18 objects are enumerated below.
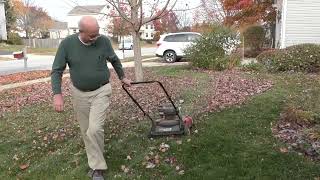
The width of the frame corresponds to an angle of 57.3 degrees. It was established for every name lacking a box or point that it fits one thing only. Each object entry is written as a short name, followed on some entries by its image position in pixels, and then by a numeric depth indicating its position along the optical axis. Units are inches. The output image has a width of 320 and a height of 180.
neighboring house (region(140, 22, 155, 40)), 2684.9
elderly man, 126.2
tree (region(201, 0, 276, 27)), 660.9
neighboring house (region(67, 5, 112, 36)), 2313.4
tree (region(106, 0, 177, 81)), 278.4
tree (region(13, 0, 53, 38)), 1719.5
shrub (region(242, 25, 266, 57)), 643.3
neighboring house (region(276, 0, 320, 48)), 527.0
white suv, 562.6
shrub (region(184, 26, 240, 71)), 380.4
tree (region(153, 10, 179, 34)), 1604.8
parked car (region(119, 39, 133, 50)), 1323.3
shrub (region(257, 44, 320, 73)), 354.5
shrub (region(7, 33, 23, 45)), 1437.3
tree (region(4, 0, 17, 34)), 1614.0
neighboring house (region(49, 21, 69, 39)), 2510.5
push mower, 159.2
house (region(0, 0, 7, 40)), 1449.5
